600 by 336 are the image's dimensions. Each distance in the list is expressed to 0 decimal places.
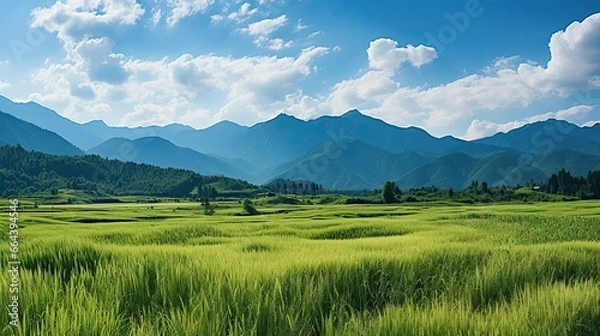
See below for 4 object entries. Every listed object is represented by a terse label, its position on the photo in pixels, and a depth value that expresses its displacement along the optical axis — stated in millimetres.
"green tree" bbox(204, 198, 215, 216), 77425
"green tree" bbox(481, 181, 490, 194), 140625
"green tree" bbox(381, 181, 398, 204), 126038
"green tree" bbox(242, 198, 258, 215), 79062
